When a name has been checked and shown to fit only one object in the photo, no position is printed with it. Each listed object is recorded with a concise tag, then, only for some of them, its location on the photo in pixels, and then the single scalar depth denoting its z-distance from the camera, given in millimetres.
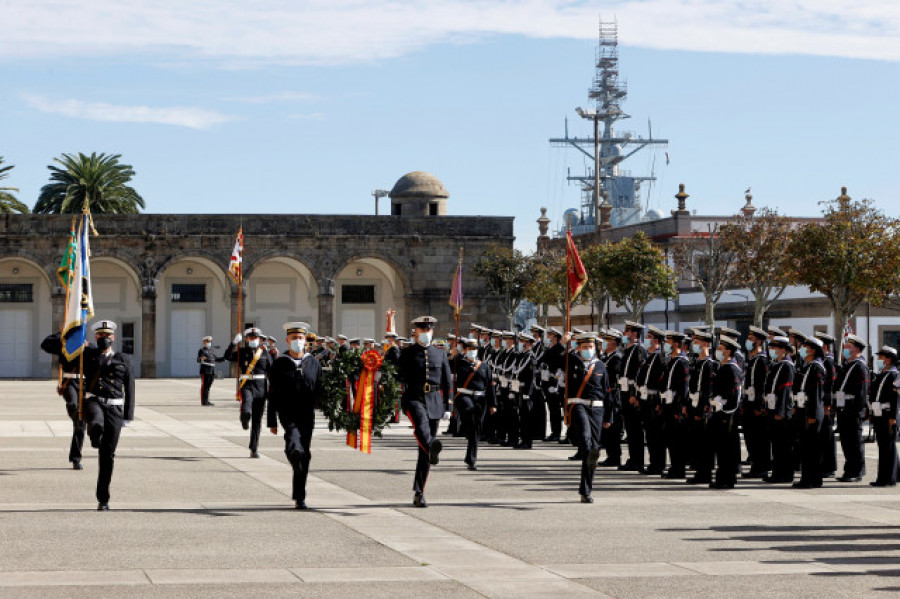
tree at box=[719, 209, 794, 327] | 50250
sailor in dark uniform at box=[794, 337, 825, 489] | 17312
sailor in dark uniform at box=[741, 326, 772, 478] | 18219
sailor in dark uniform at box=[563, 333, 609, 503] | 15695
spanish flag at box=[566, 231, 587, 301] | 18359
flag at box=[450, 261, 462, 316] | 27633
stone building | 60094
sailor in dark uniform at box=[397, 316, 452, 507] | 14948
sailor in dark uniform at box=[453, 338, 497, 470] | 20531
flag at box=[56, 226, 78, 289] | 17697
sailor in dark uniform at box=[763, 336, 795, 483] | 17797
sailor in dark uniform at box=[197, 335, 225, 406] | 37125
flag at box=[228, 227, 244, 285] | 40822
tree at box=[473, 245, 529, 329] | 60375
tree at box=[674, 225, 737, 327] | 54075
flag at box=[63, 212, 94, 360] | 15508
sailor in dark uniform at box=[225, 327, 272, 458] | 21875
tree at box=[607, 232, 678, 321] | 59844
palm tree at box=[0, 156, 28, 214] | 62844
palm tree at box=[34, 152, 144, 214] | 67625
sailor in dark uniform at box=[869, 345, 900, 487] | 17516
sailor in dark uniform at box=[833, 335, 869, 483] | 17906
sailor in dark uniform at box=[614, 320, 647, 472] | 19469
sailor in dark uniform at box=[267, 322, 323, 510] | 14484
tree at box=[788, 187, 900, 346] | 41531
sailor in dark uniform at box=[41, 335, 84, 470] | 16438
